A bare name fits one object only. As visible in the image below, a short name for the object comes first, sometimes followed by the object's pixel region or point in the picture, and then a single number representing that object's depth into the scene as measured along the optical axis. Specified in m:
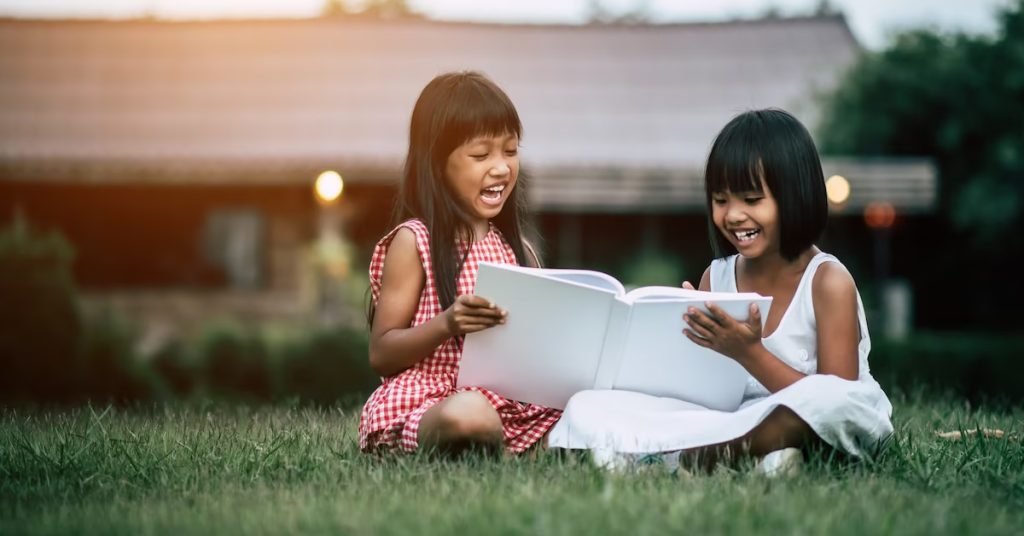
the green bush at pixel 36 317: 11.00
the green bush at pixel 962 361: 12.16
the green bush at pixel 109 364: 11.40
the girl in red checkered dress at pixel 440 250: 3.95
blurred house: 15.22
